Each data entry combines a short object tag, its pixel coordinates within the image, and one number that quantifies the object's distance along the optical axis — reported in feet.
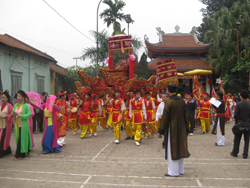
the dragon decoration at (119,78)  32.58
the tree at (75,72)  66.23
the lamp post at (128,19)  73.26
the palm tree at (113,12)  78.84
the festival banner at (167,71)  31.97
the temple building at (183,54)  71.72
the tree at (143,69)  67.00
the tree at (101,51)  74.74
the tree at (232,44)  60.29
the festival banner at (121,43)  37.66
